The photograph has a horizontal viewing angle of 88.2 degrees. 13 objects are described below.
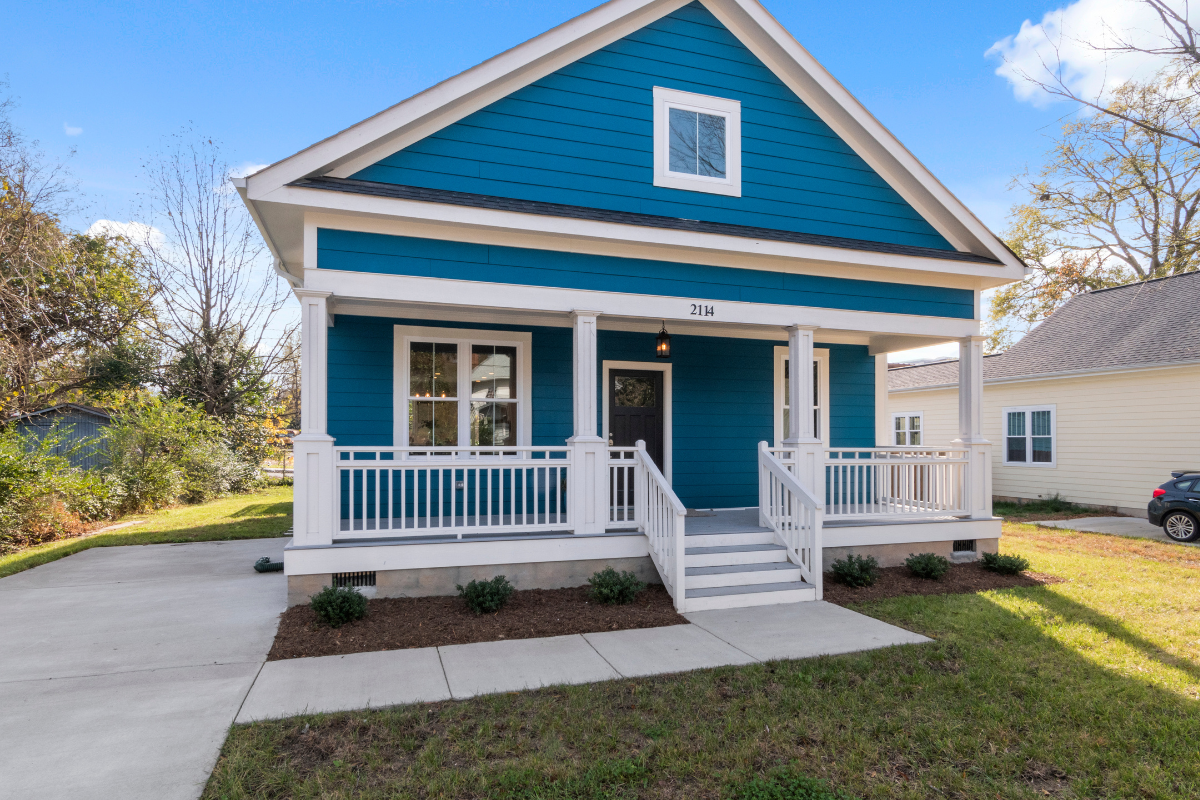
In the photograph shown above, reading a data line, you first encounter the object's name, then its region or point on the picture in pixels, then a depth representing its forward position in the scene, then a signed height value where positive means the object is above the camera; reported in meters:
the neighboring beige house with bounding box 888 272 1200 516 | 12.52 +0.37
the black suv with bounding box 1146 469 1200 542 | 10.18 -1.55
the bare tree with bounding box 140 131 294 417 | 19.20 +3.45
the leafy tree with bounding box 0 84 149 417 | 11.84 +3.24
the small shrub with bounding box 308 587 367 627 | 5.42 -1.65
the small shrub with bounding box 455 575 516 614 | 5.78 -1.67
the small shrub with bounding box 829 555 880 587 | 6.96 -1.75
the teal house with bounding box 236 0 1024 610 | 6.27 +1.35
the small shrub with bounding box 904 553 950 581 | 7.19 -1.75
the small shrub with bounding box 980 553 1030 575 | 7.44 -1.79
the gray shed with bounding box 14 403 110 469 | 18.14 -0.09
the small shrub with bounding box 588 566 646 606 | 6.12 -1.70
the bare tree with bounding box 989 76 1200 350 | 18.67 +6.73
